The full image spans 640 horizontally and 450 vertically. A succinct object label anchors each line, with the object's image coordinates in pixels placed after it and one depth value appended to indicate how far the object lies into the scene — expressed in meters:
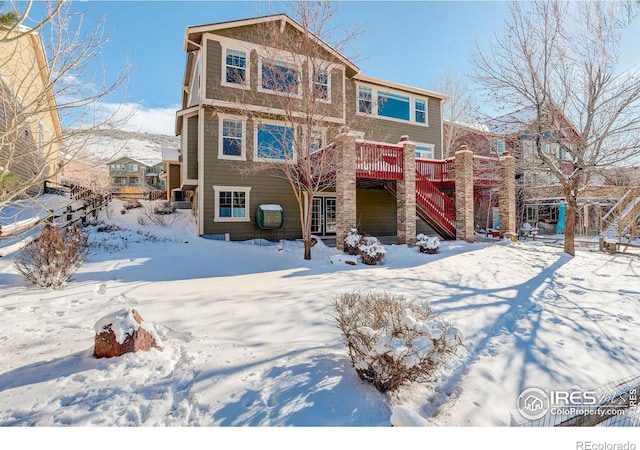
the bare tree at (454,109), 23.23
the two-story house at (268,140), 10.70
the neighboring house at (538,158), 10.33
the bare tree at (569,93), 9.15
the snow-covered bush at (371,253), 9.14
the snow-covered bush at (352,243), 9.95
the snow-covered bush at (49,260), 5.58
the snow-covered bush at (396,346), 2.73
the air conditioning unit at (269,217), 12.87
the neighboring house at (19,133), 3.29
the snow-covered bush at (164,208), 16.33
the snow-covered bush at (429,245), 10.62
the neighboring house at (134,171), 54.06
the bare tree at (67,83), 3.48
